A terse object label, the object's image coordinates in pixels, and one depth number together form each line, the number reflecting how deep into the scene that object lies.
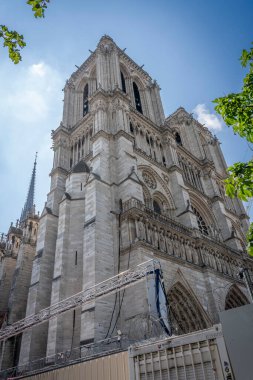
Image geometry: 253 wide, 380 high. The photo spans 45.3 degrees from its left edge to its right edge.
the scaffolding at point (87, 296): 11.88
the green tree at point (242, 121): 6.22
